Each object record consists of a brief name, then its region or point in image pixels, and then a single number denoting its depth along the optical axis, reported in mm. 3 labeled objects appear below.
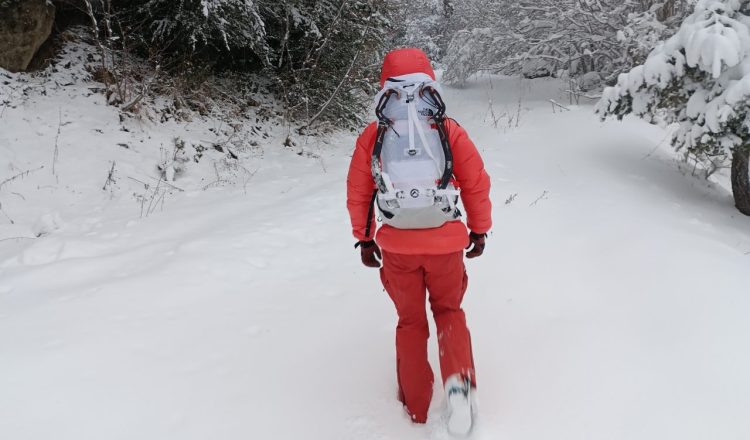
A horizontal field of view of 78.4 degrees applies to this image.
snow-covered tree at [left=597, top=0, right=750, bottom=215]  4484
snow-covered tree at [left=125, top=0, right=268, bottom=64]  6656
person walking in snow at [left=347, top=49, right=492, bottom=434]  1978
